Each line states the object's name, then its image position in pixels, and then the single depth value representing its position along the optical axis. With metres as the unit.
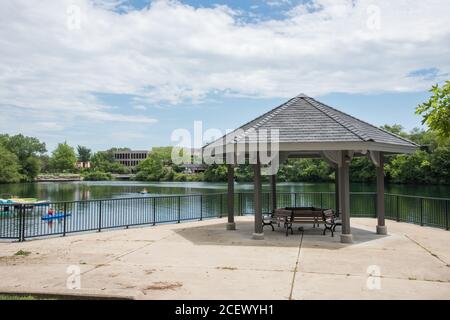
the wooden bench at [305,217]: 12.09
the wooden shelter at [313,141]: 10.80
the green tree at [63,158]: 139.50
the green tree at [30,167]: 101.81
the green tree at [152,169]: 113.50
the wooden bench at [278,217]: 12.32
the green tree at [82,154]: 175.25
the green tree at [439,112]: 5.33
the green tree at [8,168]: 84.38
